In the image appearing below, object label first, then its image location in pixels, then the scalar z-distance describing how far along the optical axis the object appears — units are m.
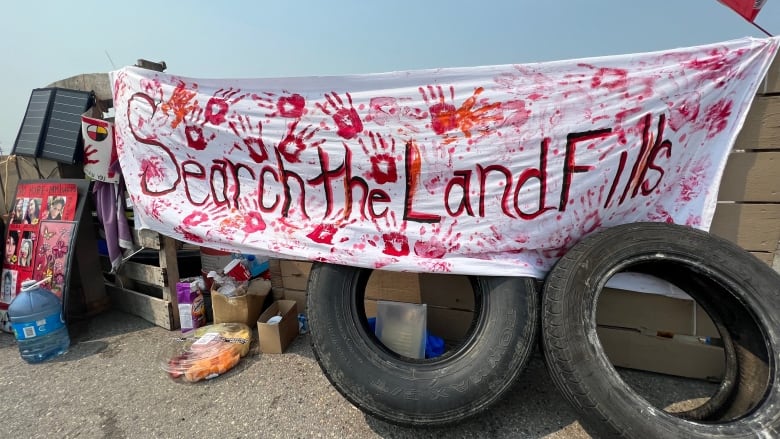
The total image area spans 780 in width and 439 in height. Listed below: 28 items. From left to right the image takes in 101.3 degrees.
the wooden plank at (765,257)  1.87
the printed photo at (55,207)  2.73
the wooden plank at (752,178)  1.77
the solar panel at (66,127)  2.81
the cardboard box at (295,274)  2.66
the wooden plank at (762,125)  1.72
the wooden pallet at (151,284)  2.70
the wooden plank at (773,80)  1.68
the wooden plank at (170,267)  2.69
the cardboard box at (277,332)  2.32
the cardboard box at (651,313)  1.98
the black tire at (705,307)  1.40
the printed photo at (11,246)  2.81
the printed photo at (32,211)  2.79
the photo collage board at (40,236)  2.64
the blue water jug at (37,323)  2.33
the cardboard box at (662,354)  1.99
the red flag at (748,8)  1.82
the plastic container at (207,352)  2.12
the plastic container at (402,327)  2.15
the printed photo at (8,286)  2.78
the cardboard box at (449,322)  2.37
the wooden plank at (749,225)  1.83
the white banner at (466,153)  1.69
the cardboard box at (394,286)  2.40
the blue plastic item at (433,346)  2.25
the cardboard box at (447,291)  2.34
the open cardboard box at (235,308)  2.56
